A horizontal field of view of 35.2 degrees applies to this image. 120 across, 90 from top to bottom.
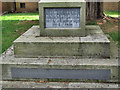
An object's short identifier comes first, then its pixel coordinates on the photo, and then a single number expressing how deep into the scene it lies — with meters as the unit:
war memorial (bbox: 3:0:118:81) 3.82
